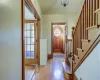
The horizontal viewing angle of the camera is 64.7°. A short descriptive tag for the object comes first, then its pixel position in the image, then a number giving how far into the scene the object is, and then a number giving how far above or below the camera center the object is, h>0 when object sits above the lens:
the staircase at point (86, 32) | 1.24 +0.14
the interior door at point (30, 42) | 3.67 -0.17
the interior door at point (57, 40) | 6.28 -0.09
